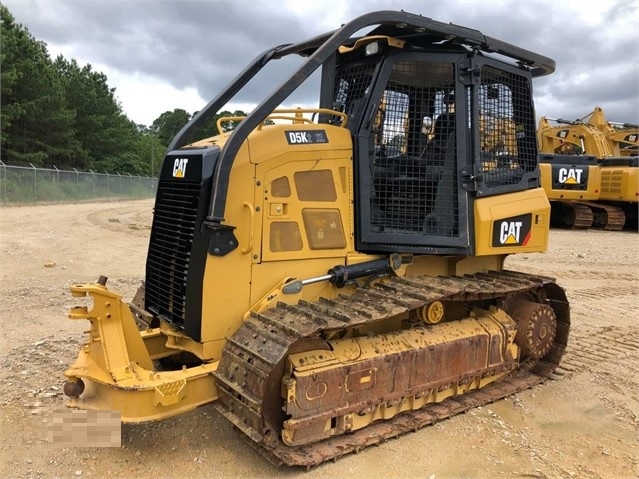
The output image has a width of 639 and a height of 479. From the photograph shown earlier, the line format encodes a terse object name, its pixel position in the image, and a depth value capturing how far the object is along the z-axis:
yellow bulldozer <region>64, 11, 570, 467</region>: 3.76
